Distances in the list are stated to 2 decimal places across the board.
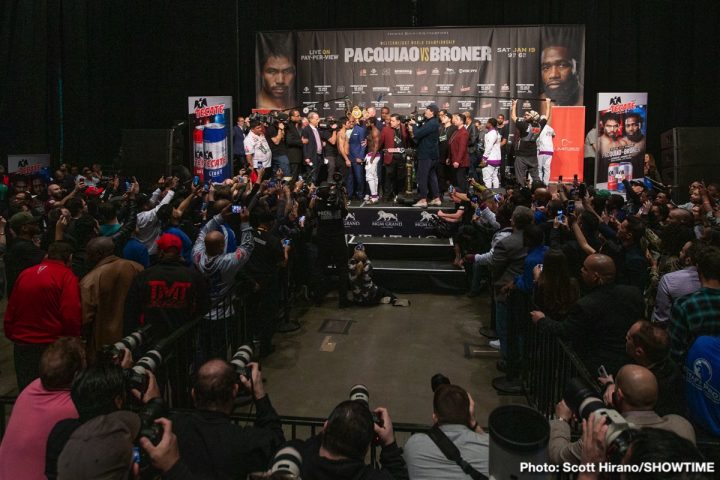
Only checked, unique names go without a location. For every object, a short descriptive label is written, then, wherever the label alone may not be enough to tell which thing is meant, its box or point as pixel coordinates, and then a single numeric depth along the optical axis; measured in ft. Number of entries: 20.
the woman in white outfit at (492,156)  39.91
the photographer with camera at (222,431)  7.80
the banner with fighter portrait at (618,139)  44.65
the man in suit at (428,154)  35.14
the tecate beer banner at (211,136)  46.32
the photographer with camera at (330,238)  26.63
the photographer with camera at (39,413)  8.25
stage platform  29.04
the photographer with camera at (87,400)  7.64
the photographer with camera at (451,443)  7.71
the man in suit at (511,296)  18.16
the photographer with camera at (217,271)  16.02
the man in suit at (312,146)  41.50
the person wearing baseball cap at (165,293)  14.12
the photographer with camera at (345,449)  7.22
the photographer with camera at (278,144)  40.81
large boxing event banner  45.96
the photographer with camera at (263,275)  19.99
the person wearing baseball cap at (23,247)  16.93
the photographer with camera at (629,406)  7.70
